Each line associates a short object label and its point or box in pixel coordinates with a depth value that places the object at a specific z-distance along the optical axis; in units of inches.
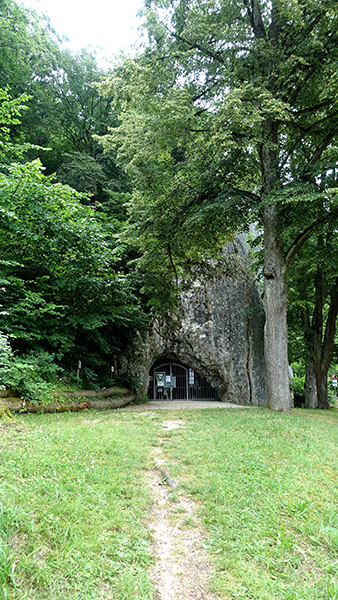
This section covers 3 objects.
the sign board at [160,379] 655.8
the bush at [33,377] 254.2
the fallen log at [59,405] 252.1
